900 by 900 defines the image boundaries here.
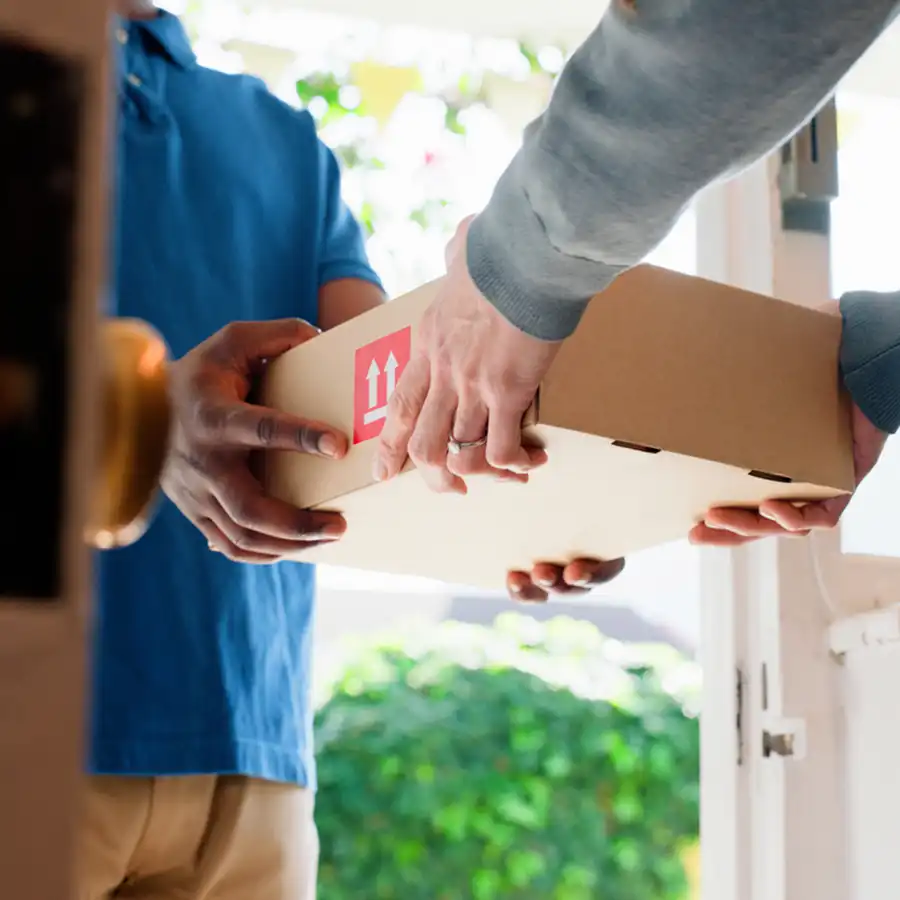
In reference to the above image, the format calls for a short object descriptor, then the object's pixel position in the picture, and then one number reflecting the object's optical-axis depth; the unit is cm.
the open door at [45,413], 57
